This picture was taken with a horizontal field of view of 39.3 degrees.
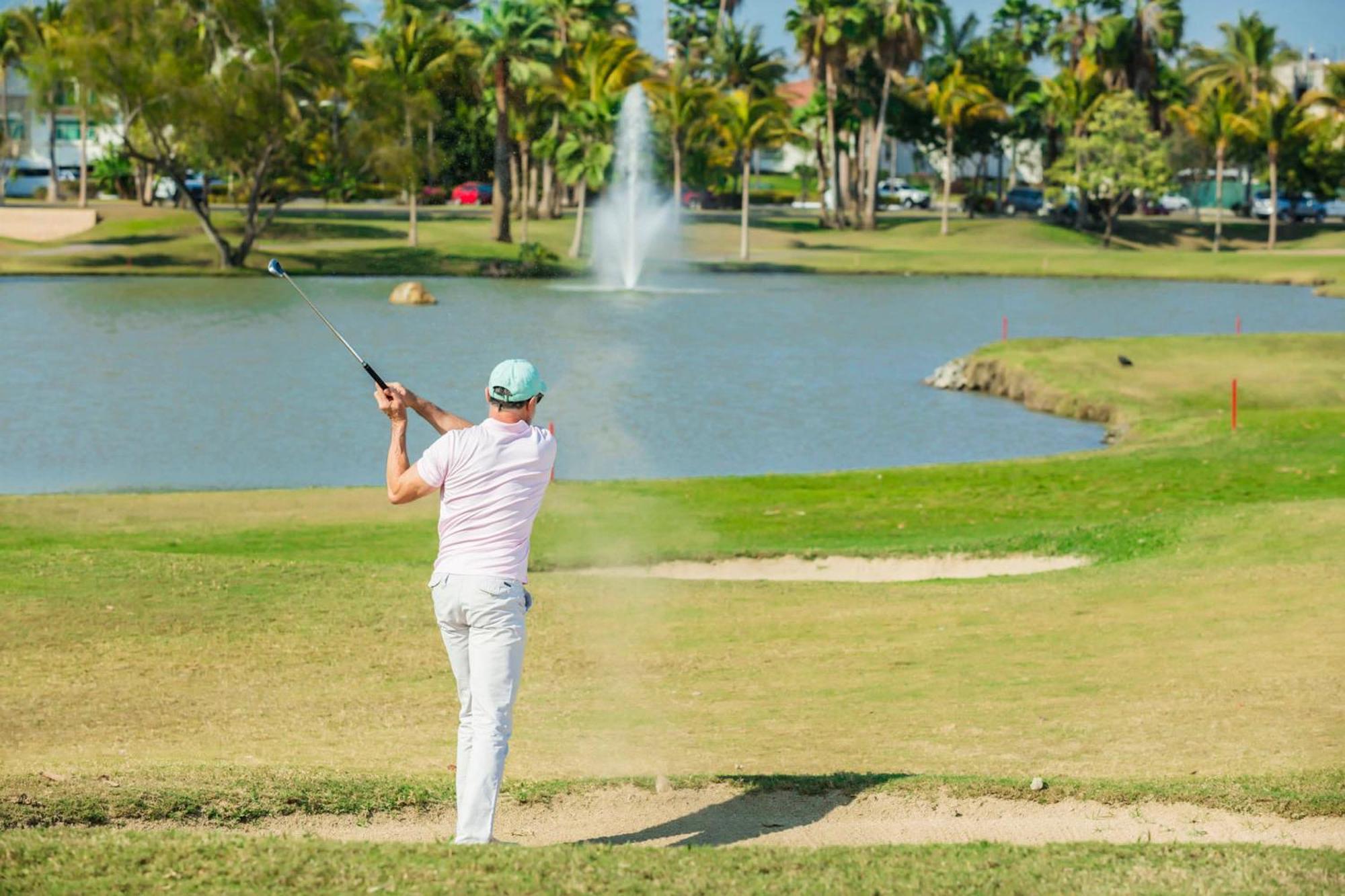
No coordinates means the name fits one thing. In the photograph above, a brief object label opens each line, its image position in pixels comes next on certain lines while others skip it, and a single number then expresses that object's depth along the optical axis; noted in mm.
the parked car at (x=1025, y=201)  141625
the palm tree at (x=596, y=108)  96188
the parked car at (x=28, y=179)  140000
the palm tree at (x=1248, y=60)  133125
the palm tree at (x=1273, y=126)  118062
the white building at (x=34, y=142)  141500
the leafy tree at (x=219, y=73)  83688
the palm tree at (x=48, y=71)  84375
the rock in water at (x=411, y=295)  74062
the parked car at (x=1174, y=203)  156125
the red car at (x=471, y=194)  136875
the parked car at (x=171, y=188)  123938
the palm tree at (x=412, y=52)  97312
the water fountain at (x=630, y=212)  97562
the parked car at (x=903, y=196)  152875
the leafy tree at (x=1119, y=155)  117062
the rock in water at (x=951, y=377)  52312
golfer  9289
